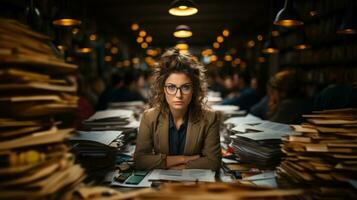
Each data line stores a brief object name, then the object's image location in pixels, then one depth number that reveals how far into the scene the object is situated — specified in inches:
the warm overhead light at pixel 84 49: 237.2
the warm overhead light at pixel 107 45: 496.7
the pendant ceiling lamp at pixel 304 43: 220.7
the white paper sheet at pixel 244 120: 126.3
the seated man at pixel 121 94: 267.2
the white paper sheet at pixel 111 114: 125.1
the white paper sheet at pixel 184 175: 76.2
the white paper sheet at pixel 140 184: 74.5
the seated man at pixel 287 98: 163.3
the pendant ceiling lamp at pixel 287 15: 137.3
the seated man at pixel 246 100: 256.0
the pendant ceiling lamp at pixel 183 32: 263.3
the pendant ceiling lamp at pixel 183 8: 149.4
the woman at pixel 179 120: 96.7
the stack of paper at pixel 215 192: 42.8
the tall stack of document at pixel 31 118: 45.2
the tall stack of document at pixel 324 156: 62.7
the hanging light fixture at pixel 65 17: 146.9
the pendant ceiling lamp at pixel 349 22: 133.6
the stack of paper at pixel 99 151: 84.4
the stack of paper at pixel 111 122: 118.9
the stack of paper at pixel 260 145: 91.3
